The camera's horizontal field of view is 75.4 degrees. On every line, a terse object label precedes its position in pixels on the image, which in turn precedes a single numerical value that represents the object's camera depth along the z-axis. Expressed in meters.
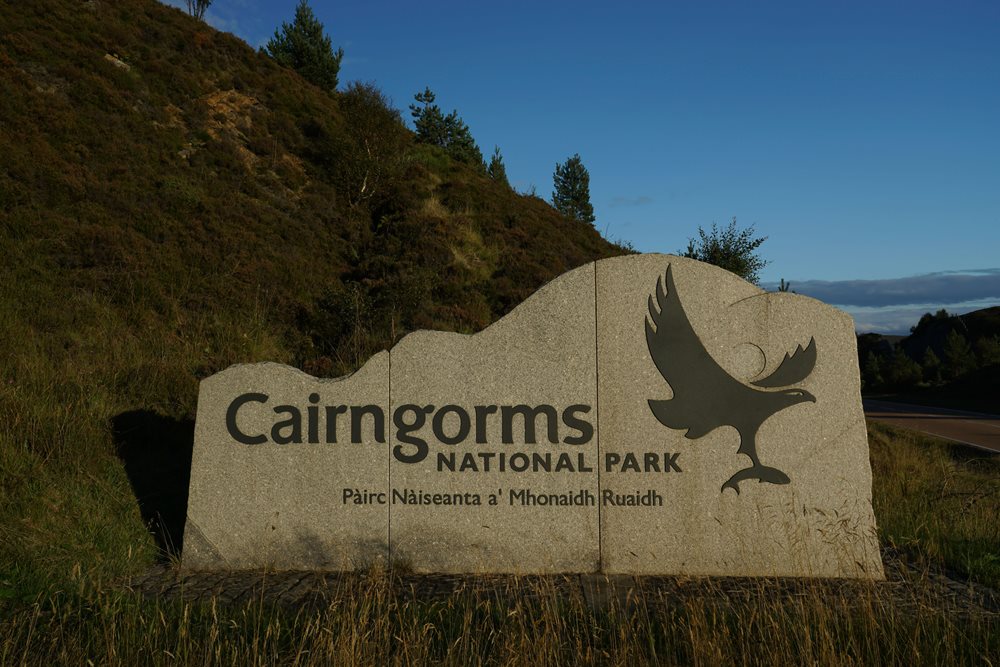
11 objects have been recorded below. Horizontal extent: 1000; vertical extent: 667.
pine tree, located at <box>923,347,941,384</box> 39.88
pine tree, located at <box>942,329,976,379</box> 36.79
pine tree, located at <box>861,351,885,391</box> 43.56
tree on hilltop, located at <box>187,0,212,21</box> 44.91
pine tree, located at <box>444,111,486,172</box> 37.00
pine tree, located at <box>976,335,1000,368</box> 35.31
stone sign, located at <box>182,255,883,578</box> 5.13
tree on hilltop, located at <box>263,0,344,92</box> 29.44
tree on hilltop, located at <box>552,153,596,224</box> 53.44
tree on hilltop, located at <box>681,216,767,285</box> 16.14
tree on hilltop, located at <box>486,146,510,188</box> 41.25
